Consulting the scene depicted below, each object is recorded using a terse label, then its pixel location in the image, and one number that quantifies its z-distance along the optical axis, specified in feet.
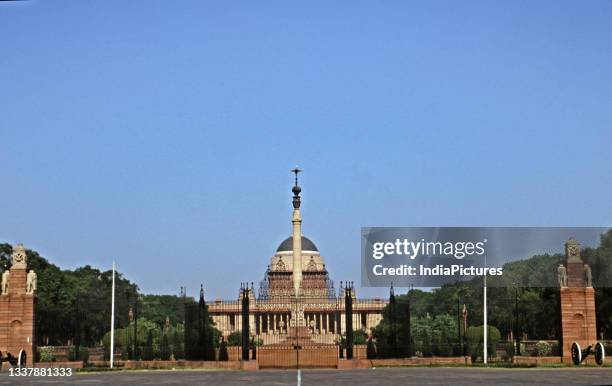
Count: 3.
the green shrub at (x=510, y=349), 155.38
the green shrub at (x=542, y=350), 143.04
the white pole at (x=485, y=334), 138.62
